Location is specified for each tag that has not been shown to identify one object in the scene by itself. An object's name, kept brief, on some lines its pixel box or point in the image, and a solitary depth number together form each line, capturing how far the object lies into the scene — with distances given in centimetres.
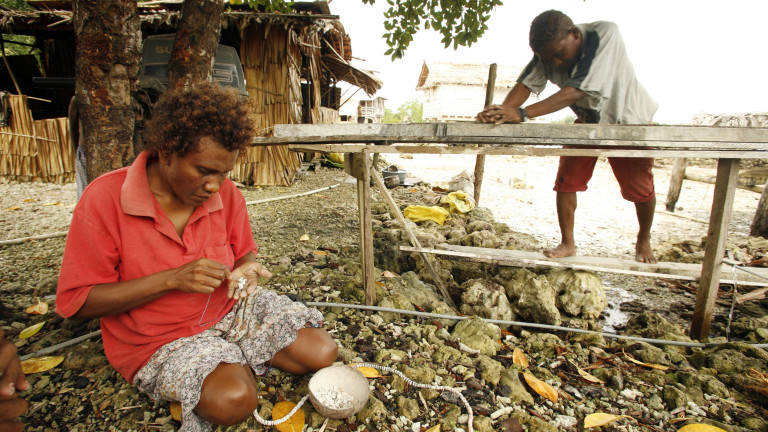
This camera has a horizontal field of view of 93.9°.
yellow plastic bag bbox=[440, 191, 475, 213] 563
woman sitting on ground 135
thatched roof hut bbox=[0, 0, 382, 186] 630
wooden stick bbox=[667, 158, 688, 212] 695
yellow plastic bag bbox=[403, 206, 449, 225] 496
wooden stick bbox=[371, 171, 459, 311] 292
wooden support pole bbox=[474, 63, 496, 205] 629
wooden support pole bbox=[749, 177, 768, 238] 511
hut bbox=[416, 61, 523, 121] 2097
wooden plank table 210
